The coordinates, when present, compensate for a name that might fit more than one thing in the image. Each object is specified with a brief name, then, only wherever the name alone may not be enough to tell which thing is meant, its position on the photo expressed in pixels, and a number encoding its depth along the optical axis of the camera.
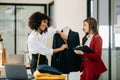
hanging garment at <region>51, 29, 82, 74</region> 4.09
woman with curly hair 3.62
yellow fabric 2.60
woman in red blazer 3.76
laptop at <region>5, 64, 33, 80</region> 2.79
